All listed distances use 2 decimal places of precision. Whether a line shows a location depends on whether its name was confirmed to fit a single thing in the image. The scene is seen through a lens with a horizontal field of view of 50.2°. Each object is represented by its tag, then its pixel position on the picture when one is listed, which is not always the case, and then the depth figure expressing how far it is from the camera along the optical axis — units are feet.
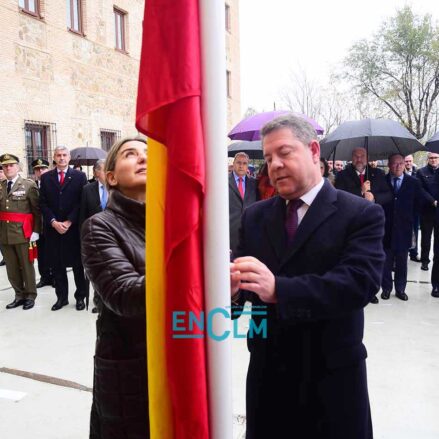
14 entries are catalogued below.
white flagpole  4.18
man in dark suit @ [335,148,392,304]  20.01
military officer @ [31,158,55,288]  24.48
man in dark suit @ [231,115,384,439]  5.28
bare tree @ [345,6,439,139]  79.51
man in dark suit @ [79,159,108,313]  19.66
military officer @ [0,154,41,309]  20.24
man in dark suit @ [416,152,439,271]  22.61
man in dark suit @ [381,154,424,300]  20.34
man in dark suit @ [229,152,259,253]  19.81
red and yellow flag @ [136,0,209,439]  4.11
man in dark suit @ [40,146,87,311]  20.03
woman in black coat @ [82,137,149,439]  5.87
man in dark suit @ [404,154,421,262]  30.25
